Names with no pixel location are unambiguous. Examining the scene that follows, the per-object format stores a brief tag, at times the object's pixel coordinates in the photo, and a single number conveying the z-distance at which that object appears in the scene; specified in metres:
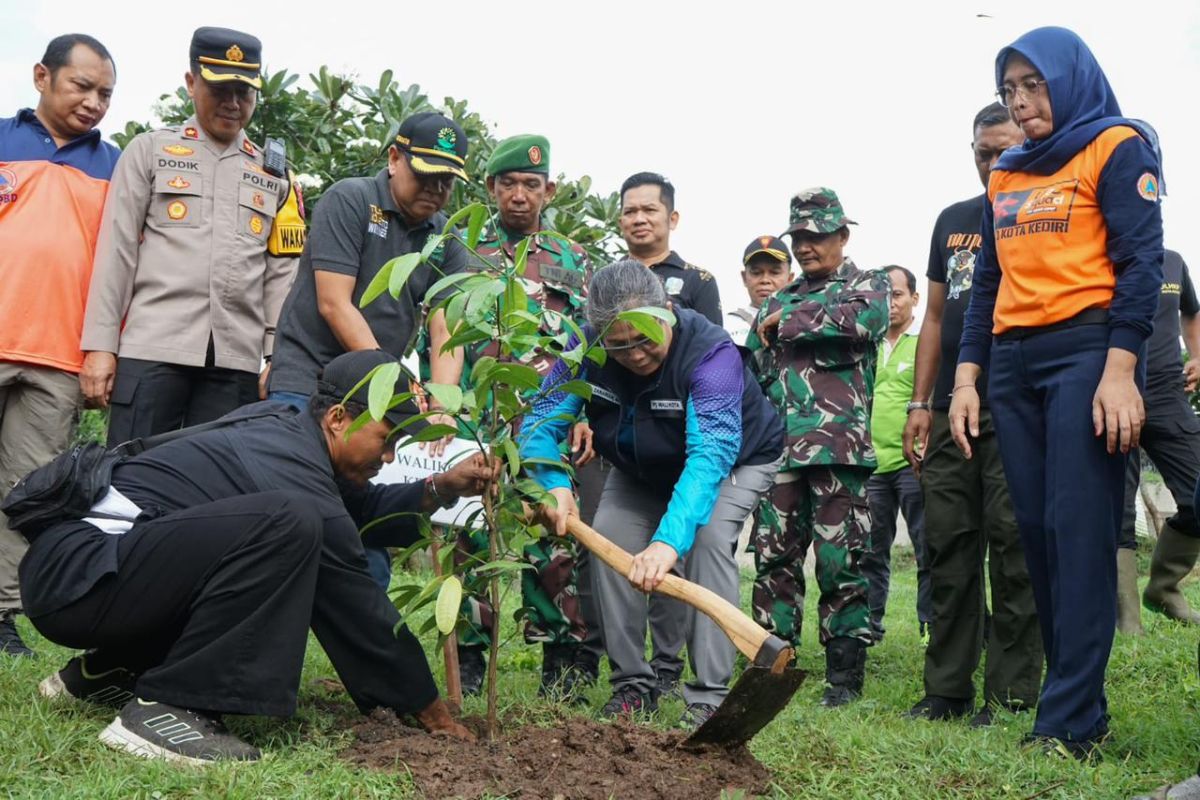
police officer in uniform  4.39
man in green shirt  6.73
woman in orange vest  3.49
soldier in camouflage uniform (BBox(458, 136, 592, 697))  4.46
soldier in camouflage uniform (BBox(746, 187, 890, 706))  4.75
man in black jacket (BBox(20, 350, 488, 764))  3.10
